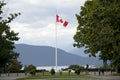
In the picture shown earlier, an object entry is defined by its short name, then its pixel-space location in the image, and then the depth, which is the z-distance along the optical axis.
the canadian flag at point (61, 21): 82.55
